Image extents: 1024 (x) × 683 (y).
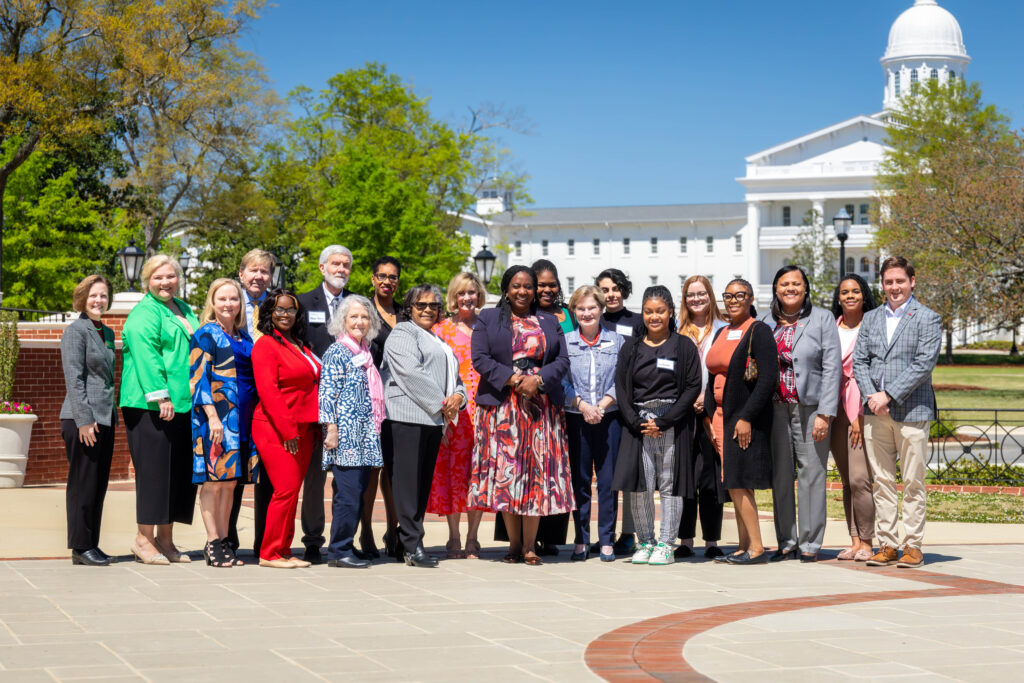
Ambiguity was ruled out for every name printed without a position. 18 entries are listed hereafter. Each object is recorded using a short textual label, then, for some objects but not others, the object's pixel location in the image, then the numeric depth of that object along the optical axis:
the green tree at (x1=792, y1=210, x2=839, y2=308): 66.81
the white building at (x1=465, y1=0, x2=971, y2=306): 92.75
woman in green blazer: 8.48
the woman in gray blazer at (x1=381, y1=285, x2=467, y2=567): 8.89
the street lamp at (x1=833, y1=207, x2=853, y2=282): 27.48
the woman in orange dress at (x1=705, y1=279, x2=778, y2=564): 9.06
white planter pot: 13.69
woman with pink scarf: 8.69
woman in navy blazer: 8.98
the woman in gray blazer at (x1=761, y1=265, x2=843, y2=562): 9.20
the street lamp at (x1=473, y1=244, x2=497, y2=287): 25.73
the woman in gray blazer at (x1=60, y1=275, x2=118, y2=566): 8.57
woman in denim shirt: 9.41
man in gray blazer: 8.97
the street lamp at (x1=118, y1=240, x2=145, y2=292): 22.06
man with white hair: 9.01
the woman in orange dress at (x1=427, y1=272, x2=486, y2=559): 9.20
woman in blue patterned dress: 8.54
